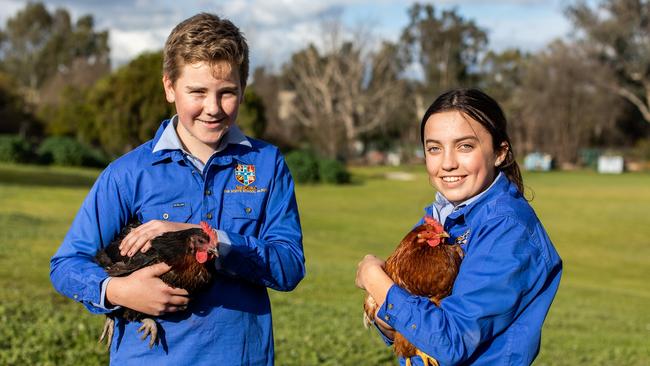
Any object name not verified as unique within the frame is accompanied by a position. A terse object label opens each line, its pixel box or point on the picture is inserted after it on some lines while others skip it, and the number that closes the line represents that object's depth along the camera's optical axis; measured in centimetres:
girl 251
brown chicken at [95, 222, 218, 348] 274
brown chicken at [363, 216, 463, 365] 271
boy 289
